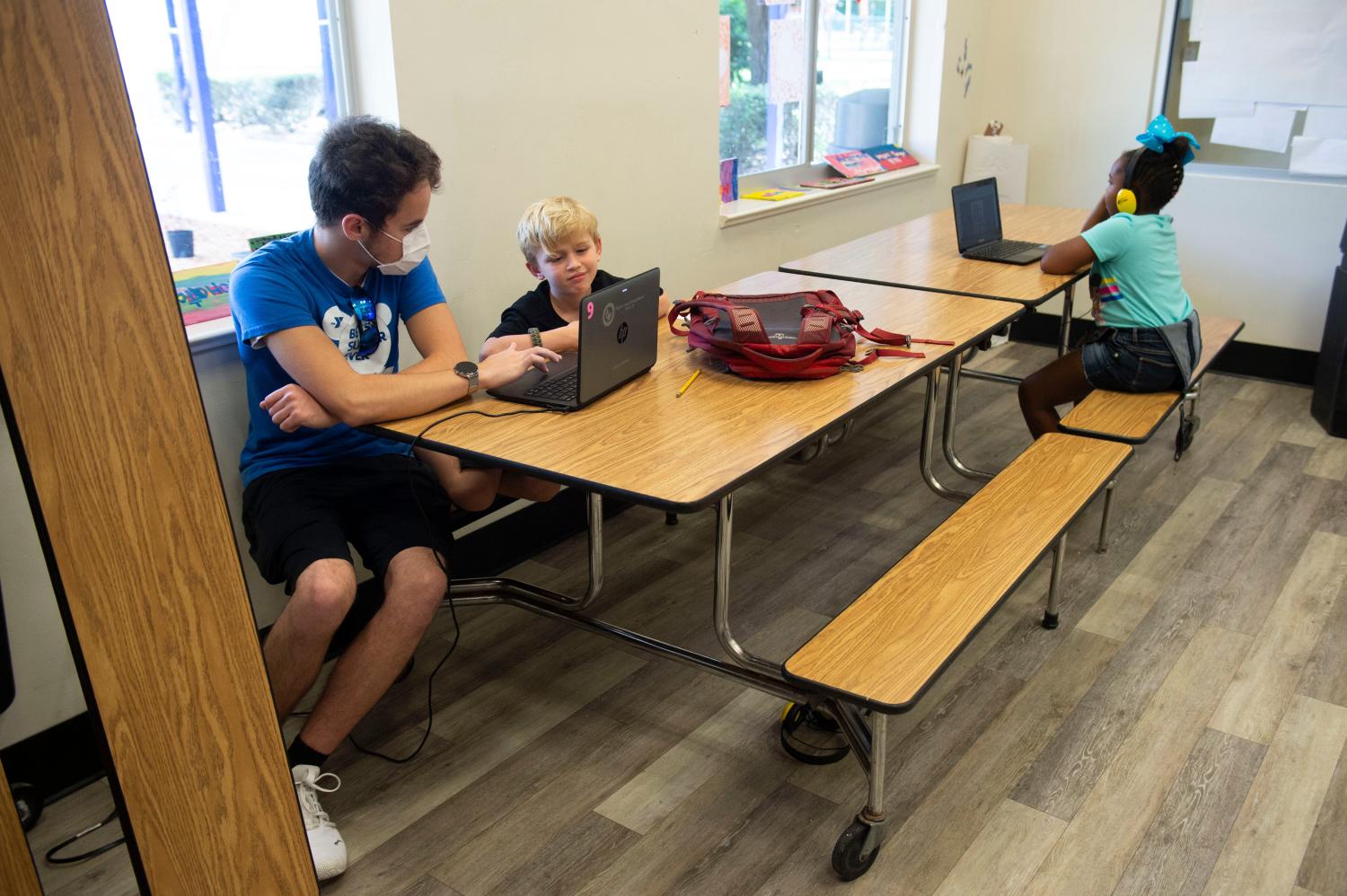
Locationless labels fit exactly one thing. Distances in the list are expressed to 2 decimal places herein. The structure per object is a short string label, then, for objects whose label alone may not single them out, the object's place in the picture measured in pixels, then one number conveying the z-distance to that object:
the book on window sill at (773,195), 4.05
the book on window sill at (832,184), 4.34
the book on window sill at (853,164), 4.50
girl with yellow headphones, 3.03
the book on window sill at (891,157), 4.74
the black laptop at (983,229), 3.42
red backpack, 2.25
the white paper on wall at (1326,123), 4.23
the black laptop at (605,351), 2.04
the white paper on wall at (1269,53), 4.19
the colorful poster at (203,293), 2.38
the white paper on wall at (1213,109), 4.47
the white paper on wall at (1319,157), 4.27
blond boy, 2.43
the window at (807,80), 4.09
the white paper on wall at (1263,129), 4.38
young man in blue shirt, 2.02
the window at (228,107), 2.28
